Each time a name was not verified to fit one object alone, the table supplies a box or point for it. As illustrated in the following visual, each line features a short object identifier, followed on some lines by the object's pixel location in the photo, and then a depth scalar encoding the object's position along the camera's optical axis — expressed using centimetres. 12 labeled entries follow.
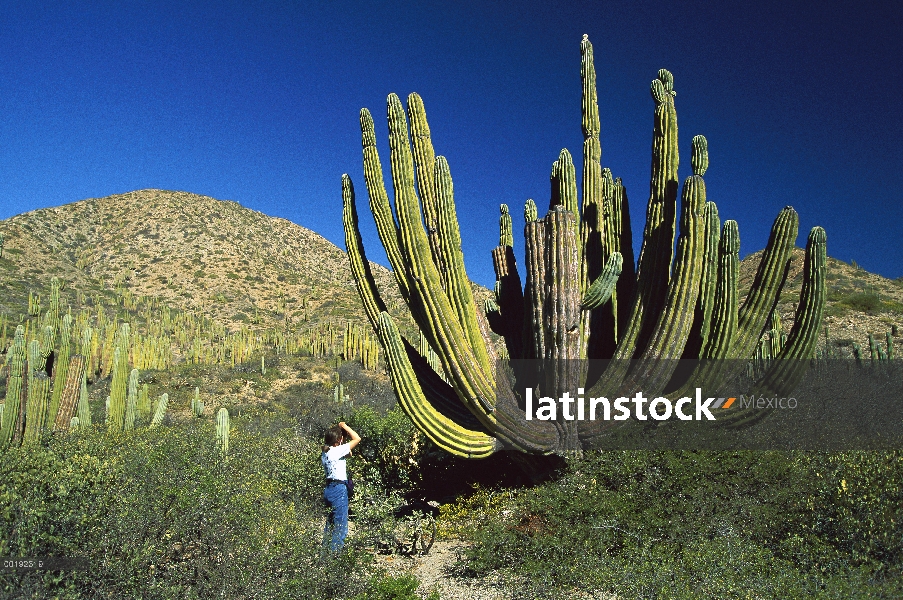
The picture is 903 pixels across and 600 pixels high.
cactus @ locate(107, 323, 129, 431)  1213
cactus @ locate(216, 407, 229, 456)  986
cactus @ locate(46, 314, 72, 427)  1038
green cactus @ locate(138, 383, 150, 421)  1338
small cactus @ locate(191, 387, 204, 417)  1595
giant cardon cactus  589
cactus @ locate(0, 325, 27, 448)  945
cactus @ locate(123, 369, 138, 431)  1209
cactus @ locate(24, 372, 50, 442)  986
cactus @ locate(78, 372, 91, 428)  1136
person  507
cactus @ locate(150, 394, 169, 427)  1266
